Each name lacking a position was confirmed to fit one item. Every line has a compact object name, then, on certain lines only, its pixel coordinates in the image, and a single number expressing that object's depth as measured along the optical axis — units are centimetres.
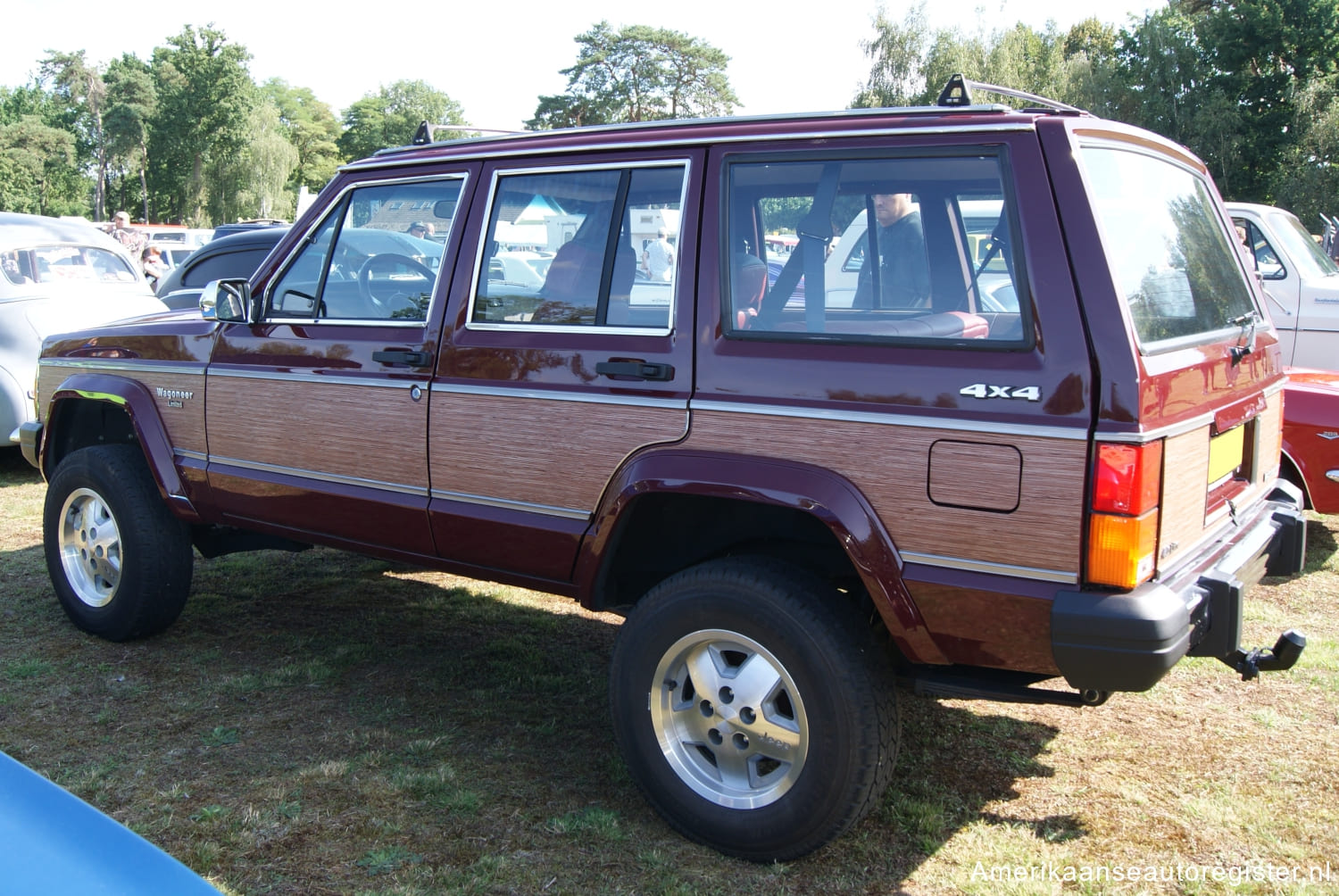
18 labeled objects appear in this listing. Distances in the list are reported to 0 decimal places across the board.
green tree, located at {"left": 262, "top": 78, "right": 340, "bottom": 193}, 9925
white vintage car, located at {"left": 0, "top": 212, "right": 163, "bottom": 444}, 786
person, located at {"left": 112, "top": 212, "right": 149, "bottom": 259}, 1748
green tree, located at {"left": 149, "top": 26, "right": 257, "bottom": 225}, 6850
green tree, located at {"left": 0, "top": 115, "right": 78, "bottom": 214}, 6919
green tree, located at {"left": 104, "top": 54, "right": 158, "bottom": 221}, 7375
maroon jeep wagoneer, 257
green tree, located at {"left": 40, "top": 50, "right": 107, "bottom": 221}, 7581
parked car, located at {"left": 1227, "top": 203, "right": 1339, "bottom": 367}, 780
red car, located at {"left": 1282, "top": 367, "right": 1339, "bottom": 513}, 546
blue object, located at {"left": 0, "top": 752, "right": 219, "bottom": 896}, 158
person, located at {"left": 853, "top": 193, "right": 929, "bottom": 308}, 290
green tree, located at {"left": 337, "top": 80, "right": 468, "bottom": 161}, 10206
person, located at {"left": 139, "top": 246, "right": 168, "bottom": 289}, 1661
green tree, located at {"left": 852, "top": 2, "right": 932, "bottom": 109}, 4100
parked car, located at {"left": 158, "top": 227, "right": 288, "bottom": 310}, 902
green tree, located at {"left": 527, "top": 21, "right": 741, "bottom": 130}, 7381
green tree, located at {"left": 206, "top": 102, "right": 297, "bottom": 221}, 6656
